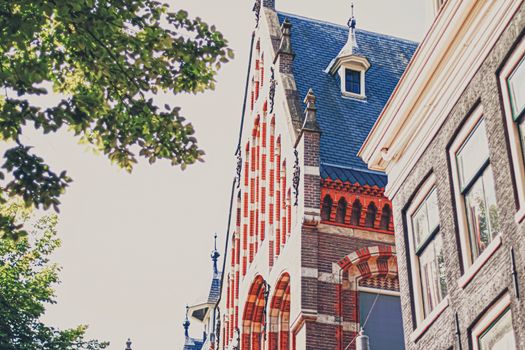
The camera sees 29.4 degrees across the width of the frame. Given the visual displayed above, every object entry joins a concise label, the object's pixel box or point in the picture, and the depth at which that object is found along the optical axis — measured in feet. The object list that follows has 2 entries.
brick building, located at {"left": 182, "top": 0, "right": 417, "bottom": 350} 81.20
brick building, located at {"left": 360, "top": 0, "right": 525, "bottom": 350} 43.75
